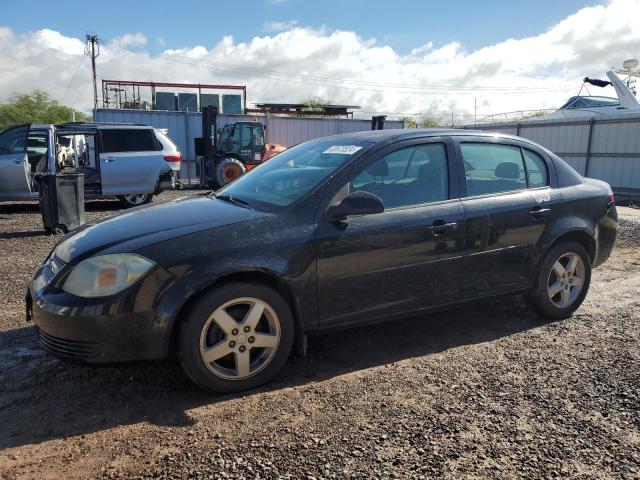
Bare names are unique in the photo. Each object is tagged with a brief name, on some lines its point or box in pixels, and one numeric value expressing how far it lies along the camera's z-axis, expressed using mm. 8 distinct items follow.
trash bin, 8461
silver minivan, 10539
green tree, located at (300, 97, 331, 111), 37550
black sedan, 2934
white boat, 23250
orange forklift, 18297
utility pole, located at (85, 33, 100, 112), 47269
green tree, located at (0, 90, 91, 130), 55750
